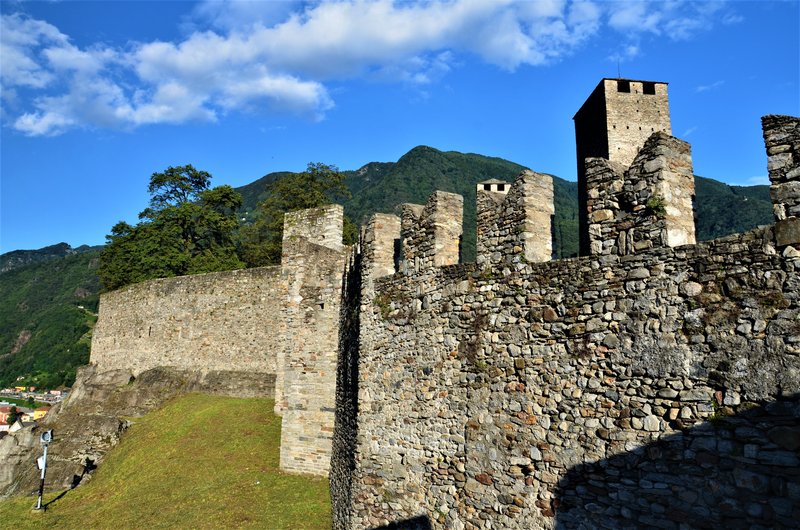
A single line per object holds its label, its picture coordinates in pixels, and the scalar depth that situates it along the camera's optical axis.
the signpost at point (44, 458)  16.23
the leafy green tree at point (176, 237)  36.12
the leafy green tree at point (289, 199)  36.06
